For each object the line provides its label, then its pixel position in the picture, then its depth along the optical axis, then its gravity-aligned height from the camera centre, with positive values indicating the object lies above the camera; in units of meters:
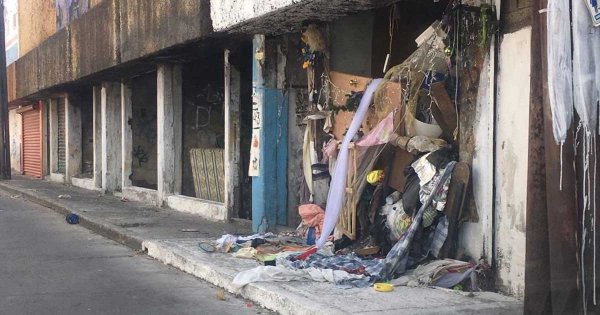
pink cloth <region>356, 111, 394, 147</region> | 7.25 +0.08
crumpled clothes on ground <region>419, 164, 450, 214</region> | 6.25 -0.53
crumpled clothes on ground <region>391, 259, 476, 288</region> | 6.08 -1.29
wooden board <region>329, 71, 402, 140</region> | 7.89 +0.60
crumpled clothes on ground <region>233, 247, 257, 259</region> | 7.90 -1.39
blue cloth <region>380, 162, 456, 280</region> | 6.27 -1.06
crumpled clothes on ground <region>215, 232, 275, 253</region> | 8.41 -1.33
